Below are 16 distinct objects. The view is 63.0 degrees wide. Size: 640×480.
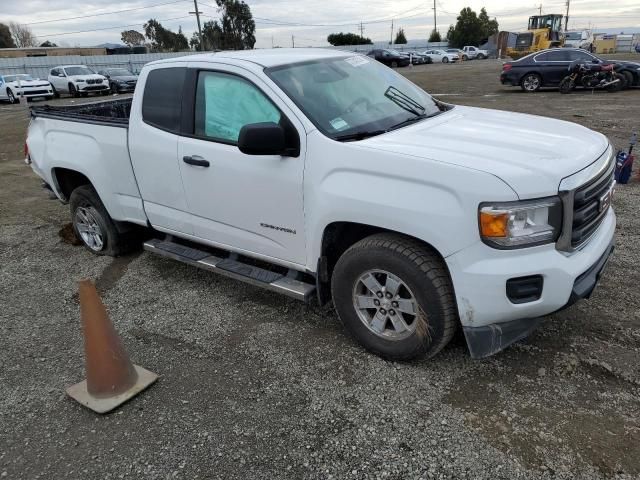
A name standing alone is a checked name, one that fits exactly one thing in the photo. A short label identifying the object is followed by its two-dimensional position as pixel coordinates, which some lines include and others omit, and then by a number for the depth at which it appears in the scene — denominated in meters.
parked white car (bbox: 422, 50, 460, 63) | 50.09
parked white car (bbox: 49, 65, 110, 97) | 25.80
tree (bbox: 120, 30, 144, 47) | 96.94
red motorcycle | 17.30
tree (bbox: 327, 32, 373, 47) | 68.12
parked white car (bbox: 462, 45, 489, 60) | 52.88
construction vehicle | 36.09
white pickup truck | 2.71
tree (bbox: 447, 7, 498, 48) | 68.69
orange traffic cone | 3.05
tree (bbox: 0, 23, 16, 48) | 78.64
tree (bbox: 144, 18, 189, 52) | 82.88
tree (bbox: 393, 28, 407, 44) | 79.25
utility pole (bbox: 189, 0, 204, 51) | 54.87
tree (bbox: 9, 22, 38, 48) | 89.56
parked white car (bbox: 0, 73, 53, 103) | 24.66
